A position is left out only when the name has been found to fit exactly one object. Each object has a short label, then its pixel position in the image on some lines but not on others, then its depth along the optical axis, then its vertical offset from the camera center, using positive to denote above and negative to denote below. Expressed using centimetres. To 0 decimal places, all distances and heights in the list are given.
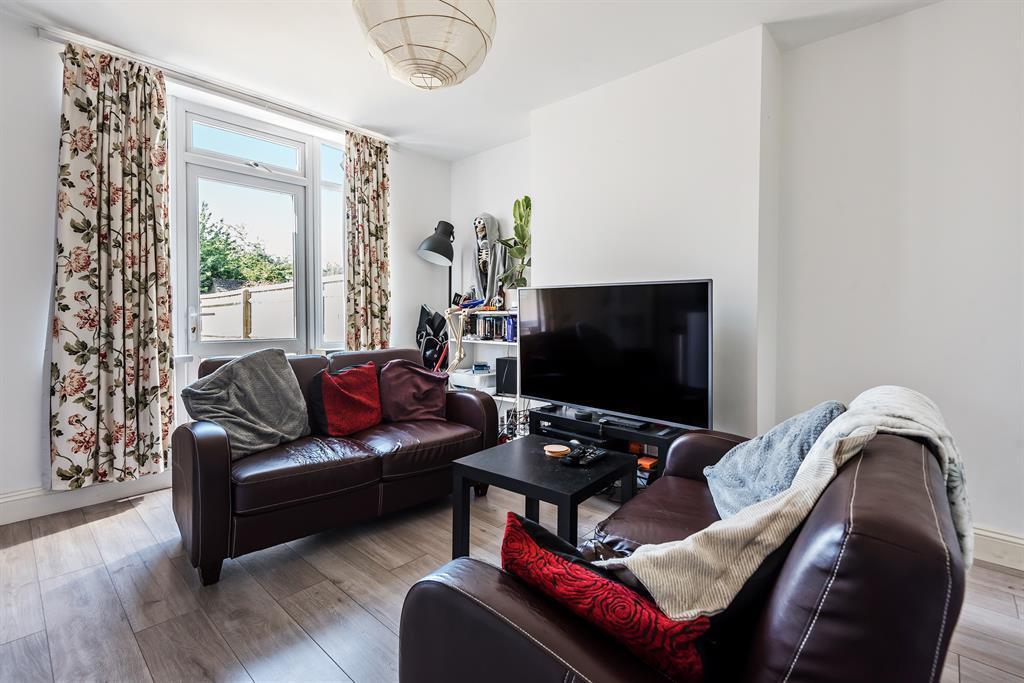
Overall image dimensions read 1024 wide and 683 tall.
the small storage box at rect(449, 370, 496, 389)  409 -41
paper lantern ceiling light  149 +98
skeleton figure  396 +62
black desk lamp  417 +75
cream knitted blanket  73 -34
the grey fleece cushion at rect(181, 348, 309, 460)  223 -34
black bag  432 -3
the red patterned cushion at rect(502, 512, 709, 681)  72 -44
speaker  380 -35
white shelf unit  391 -19
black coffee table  172 -56
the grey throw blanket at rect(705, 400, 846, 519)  135 -41
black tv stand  255 -57
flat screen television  246 -10
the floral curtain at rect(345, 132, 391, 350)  388 +74
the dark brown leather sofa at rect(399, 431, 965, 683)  53 -37
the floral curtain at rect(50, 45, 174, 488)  258 +30
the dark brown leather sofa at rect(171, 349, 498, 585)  192 -67
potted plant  381 +69
